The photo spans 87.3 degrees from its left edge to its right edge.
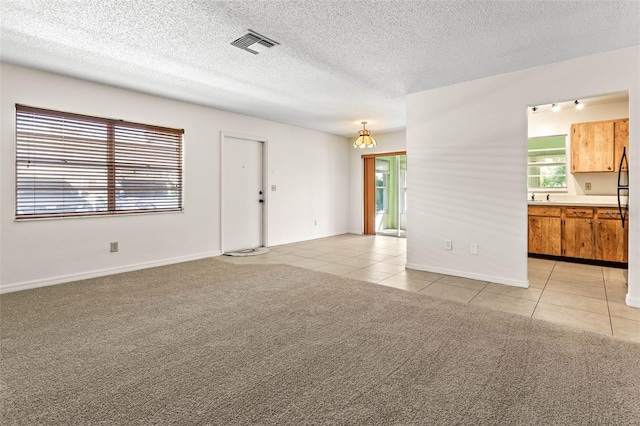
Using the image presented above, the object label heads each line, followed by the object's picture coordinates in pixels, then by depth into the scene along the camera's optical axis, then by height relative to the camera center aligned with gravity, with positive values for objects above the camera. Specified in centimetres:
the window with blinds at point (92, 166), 375 +59
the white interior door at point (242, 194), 577 +33
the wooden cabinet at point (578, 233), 465 -30
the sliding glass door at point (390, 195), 823 +44
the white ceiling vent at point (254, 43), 292 +154
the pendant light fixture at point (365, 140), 617 +133
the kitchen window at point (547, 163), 564 +85
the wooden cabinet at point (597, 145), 496 +103
